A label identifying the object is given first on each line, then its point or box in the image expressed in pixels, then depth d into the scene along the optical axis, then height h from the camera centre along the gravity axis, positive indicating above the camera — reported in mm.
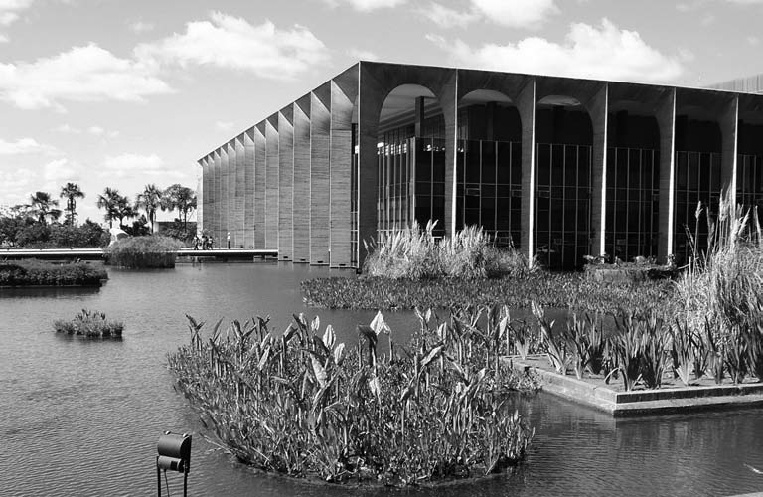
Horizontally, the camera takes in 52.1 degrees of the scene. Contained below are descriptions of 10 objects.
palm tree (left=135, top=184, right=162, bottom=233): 98875 +5815
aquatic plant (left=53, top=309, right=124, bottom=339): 14906 -1548
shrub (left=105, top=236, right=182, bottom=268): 41688 -298
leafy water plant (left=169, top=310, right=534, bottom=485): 6391 -1498
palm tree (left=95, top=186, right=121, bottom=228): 93812 +5207
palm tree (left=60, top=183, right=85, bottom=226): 92875 +6182
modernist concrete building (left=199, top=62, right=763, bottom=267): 35375 +4625
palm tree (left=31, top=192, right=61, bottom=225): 86875 +4549
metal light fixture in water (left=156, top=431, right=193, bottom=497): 4984 -1327
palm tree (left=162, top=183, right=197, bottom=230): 100188 +6231
